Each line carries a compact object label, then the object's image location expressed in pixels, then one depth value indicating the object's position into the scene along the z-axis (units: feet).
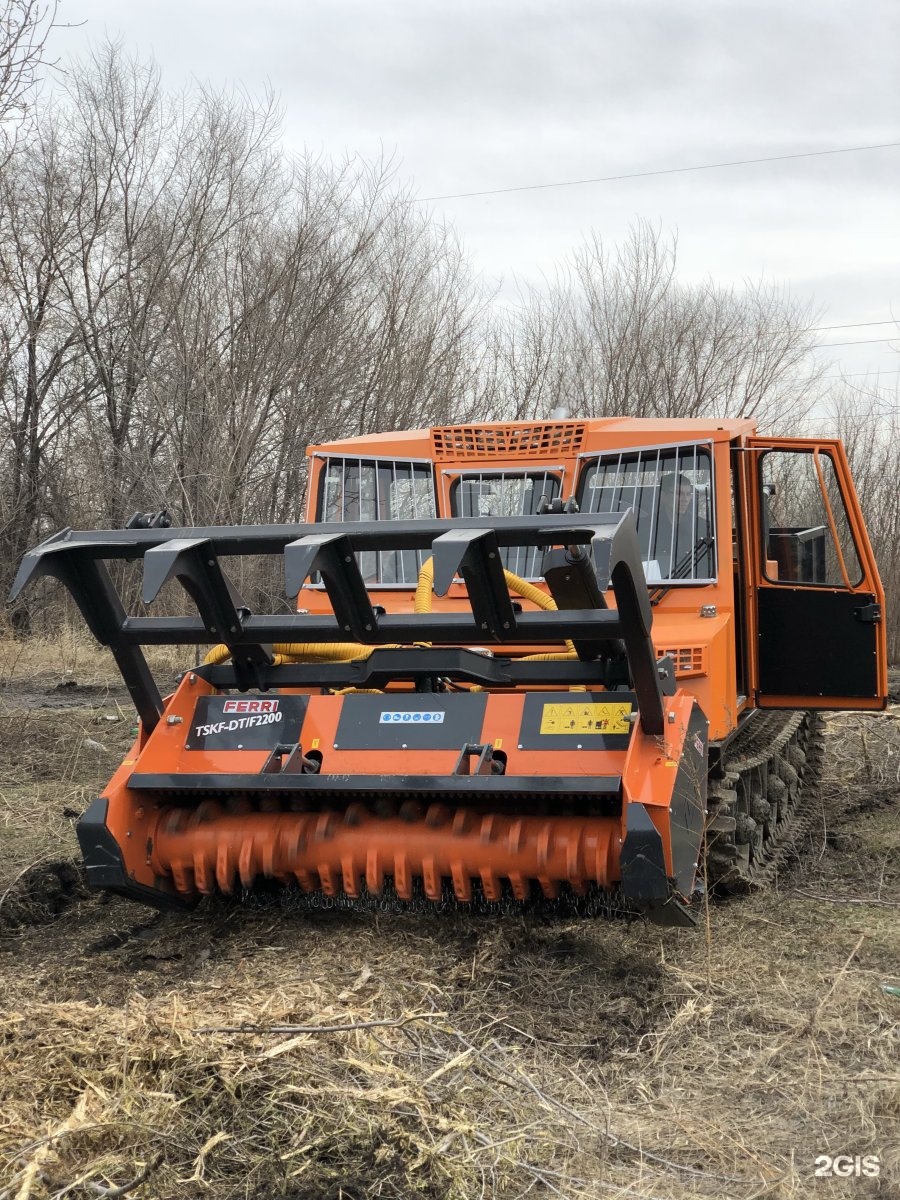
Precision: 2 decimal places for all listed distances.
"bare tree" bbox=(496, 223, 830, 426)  84.84
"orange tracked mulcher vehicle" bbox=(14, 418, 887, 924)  16.47
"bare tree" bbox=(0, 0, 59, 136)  26.04
